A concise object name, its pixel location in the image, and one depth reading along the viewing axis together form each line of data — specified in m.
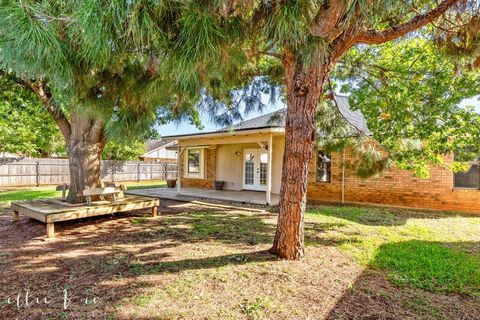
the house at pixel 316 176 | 9.35
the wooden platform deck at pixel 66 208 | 5.42
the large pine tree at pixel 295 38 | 2.51
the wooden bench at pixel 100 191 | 6.08
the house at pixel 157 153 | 35.19
